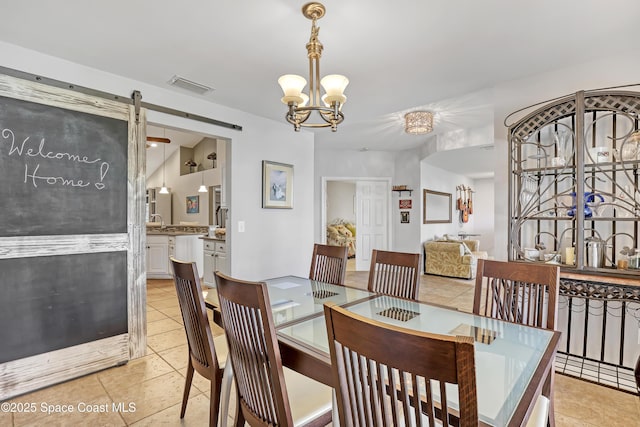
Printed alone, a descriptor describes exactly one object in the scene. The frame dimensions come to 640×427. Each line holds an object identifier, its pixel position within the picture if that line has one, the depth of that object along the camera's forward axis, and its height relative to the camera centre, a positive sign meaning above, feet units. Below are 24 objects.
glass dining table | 3.23 -1.85
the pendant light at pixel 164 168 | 28.32 +4.40
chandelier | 6.04 +2.42
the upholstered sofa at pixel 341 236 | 27.61 -2.10
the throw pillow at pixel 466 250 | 20.04 -2.34
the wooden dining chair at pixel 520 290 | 5.36 -1.42
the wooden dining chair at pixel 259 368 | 3.87 -2.05
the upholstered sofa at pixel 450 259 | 19.69 -2.93
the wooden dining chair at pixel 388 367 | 2.13 -1.17
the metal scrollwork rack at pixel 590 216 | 7.15 -0.06
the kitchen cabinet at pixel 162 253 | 18.85 -2.47
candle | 8.03 -1.07
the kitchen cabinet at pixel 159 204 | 31.36 +0.71
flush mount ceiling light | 13.76 +4.00
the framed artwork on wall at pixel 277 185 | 12.34 +1.07
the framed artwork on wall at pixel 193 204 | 27.50 +0.65
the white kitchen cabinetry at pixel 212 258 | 15.96 -2.40
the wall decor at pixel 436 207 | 22.18 +0.45
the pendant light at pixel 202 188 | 25.30 +1.86
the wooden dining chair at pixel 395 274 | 7.29 -1.48
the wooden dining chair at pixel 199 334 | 5.19 -2.13
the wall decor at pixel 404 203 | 22.08 +0.67
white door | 22.85 -0.40
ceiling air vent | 9.00 +3.73
